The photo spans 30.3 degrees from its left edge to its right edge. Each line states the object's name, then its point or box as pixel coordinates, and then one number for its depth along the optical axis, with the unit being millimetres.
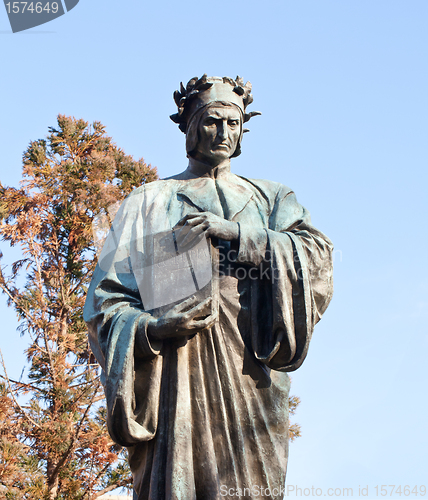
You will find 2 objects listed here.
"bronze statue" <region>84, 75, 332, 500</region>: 4301
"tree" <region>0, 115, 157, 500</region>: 13008
